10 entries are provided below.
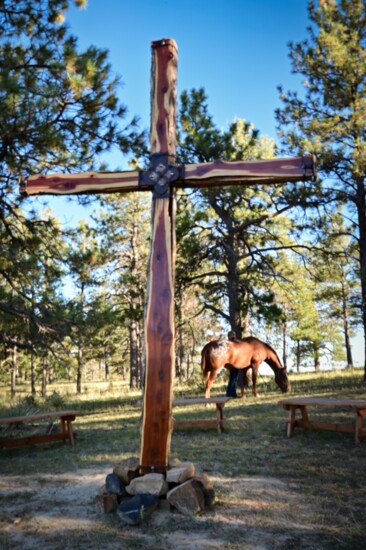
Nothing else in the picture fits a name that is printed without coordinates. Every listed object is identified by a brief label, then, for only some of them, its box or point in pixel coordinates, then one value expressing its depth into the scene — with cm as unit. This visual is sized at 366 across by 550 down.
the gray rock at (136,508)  409
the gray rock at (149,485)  437
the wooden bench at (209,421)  805
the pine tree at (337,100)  1406
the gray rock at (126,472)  464
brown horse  1161
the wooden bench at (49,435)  759
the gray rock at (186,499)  425
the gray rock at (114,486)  452
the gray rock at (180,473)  445
